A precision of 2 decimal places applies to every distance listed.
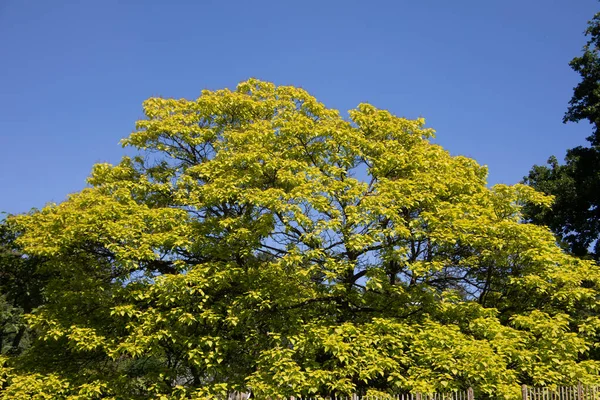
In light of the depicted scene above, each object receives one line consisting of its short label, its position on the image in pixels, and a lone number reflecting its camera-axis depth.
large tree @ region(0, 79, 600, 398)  11.87
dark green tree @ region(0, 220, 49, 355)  21.84
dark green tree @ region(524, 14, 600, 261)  22.62
